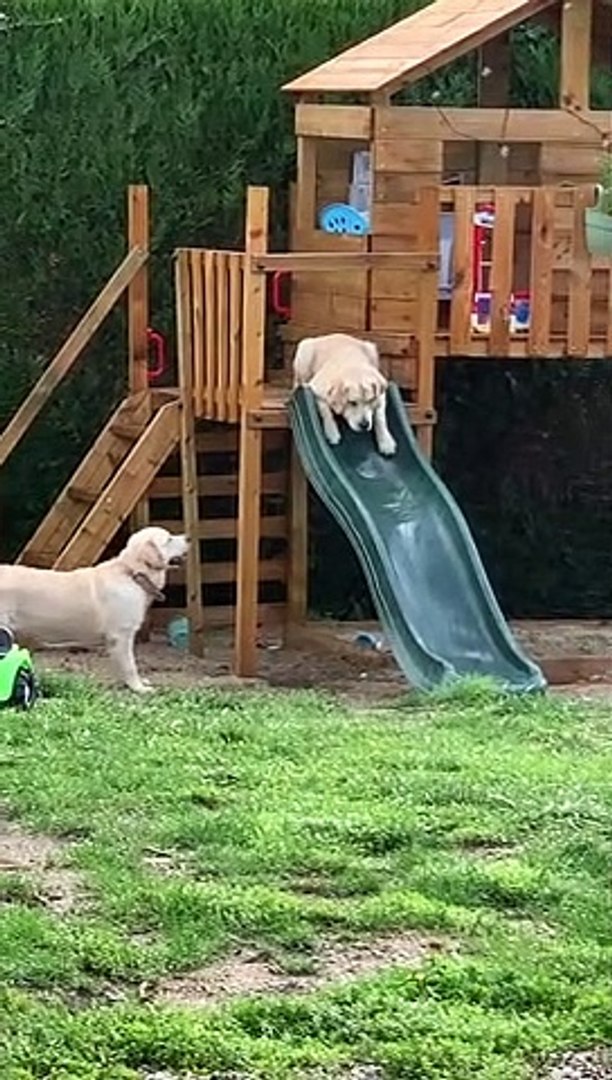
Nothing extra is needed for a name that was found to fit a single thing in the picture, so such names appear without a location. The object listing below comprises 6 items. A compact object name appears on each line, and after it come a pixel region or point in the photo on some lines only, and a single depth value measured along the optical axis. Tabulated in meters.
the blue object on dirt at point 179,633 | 12.03
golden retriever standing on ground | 10.20
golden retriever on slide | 10.80
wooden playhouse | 11.10
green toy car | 8.55
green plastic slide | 10.11
